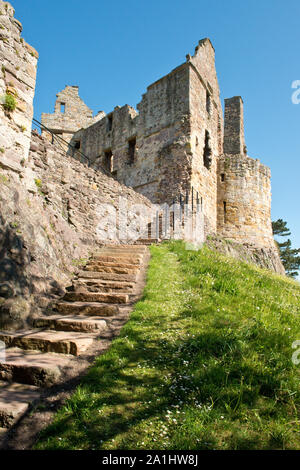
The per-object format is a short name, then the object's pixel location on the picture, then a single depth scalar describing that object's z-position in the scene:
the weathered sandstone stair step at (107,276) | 6.56
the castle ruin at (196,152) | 14.92
